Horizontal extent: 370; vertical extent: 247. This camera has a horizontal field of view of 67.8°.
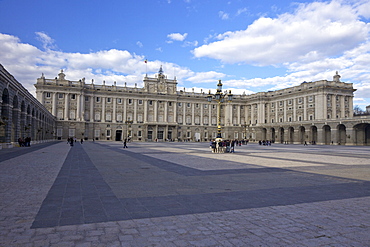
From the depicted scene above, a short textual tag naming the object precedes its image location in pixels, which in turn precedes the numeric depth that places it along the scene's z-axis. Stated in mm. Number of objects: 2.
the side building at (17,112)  28945
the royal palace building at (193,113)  67938
